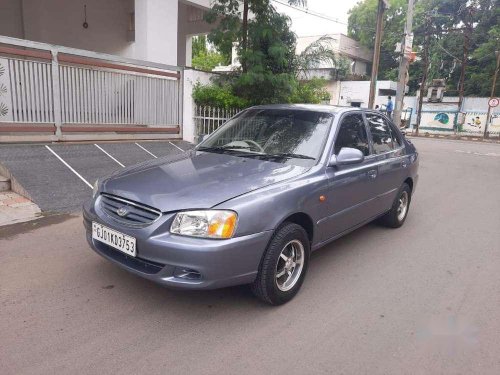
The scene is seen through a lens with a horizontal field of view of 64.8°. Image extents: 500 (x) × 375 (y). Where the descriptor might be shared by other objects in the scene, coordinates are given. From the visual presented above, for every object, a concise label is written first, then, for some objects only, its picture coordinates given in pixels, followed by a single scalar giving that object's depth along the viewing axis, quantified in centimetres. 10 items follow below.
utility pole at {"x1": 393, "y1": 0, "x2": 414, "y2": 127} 1432
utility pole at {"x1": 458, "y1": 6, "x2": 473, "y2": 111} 3186
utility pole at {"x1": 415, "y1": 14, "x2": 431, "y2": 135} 3139
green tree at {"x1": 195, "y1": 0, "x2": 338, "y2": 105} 947
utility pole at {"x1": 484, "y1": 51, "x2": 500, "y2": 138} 2860
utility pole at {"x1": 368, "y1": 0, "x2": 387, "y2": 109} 1425
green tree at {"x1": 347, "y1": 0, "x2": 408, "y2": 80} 4308
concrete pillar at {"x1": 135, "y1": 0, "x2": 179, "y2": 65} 957
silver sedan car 278
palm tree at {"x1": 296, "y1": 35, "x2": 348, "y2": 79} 1258
